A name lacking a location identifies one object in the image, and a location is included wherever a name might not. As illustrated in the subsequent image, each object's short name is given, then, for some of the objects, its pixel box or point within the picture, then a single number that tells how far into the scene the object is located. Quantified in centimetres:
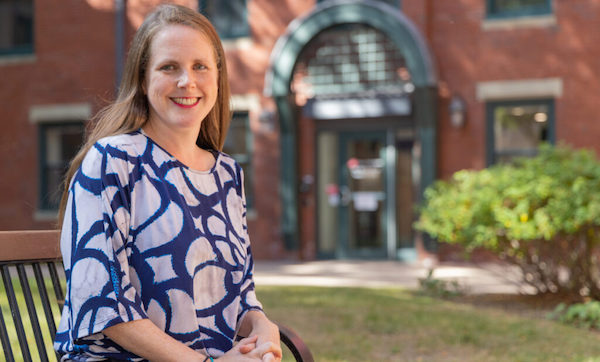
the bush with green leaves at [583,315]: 586
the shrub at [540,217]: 655
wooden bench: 217
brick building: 1120
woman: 184
